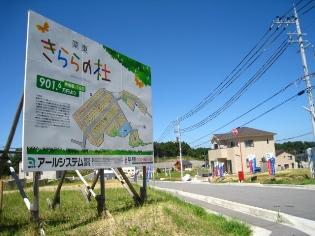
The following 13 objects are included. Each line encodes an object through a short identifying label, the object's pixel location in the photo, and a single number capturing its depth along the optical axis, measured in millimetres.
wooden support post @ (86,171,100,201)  7759
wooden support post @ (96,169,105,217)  5691
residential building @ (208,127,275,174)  35961
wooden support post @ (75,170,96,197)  7189
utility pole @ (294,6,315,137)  15908
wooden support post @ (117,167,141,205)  6861
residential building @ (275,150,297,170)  49117
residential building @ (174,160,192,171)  66809
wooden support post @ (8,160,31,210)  5117
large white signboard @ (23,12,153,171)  4637
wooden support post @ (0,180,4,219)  6258
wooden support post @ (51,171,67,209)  7222
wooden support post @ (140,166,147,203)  7129
